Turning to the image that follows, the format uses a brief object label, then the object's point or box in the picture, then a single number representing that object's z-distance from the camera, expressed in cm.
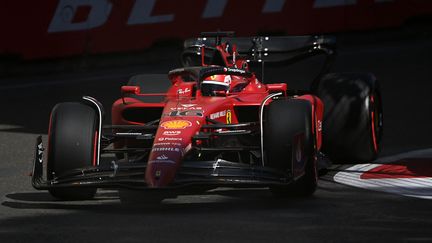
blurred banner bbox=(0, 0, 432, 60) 4309
